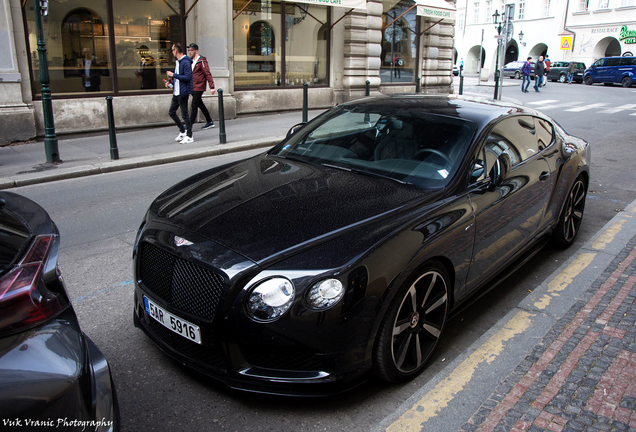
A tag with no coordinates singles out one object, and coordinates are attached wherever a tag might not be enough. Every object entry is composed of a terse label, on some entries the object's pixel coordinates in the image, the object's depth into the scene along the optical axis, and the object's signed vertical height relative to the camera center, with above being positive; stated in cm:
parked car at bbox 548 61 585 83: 4091 +63
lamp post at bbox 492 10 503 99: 2078 -5
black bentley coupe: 256 -88
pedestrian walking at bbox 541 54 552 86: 3234 +107
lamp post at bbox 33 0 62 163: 852 -46
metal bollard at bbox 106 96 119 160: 940 -104
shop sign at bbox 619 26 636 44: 4478 +369
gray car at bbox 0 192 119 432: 159 -87
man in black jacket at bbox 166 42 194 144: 1105 -17
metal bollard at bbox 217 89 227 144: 1084 -99
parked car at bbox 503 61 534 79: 4478 +81
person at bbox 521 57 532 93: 2830 +36
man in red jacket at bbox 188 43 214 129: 1197 -3
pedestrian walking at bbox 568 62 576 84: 4118 +64
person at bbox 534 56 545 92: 2900 +38
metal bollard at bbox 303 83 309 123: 1295 -65
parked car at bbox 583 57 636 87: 3647 +60
